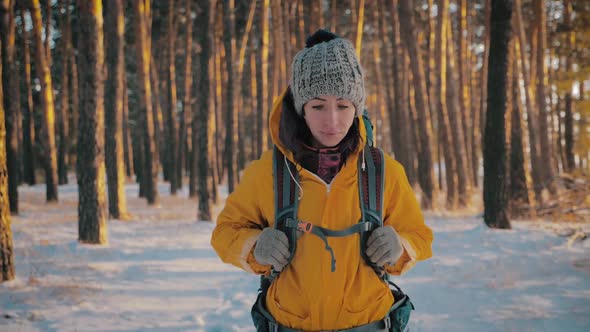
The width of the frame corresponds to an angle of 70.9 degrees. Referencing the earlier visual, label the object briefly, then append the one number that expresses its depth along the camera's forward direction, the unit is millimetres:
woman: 1697
